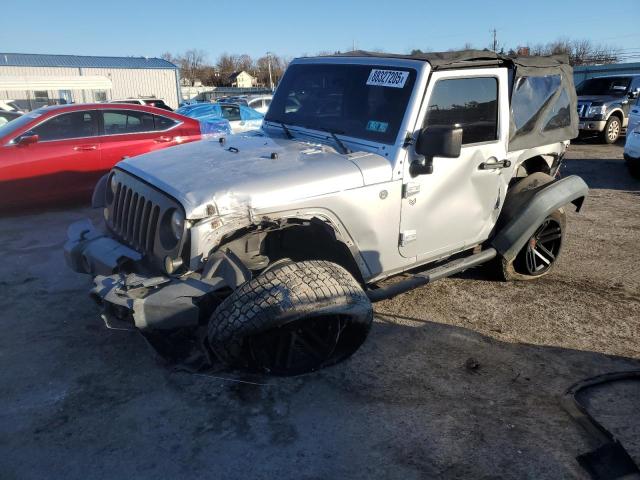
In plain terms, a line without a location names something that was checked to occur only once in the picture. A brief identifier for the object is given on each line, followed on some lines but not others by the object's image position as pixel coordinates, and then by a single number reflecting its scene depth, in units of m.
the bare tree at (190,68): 83.62
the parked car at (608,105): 14.29
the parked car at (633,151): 9.41
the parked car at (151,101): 16.98
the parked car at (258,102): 19.94
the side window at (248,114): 14.57
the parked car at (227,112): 14.25
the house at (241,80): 77.62
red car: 7.05
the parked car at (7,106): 13.42
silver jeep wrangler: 2.92
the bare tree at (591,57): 45.41
